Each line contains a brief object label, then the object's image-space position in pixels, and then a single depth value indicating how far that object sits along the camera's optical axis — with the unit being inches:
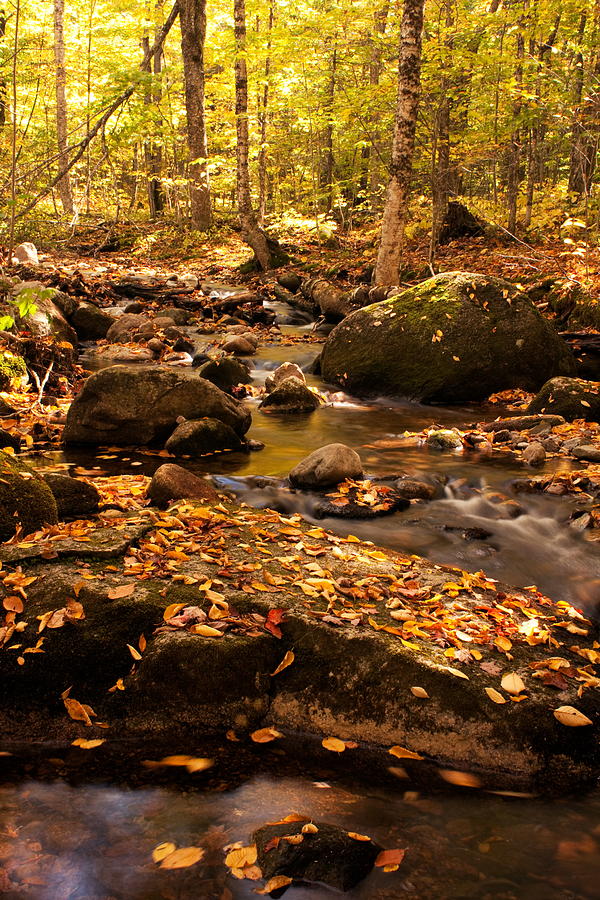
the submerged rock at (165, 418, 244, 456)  267.0
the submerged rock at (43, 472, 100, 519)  184.7
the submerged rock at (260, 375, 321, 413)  355.3
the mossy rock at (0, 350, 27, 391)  299.3
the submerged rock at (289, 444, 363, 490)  230.5
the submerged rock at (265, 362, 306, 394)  394.6
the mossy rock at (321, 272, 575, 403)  372.2
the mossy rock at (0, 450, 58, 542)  155.6
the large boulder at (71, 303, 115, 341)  504.7
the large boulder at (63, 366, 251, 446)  273.3
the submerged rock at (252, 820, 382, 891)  83.2
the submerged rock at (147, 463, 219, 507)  199.5
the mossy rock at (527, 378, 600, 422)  307.9
